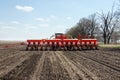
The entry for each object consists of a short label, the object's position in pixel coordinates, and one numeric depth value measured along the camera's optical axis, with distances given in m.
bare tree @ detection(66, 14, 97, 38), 51.85
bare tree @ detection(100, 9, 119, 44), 37.11
